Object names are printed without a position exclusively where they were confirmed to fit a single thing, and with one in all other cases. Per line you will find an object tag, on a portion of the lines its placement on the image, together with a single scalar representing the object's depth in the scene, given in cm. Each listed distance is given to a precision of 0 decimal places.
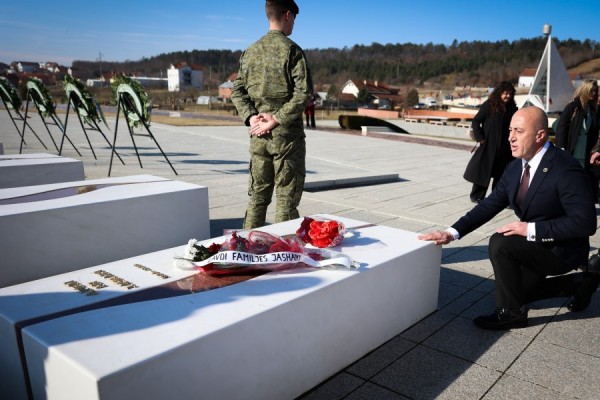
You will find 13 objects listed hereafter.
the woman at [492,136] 643
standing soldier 387
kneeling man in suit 300
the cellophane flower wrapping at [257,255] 258
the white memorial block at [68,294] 199
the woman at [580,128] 656
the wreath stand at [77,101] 951
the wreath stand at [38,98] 1068
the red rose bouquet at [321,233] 308
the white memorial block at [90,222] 366
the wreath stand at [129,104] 830
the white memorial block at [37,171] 572
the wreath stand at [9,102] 1129
